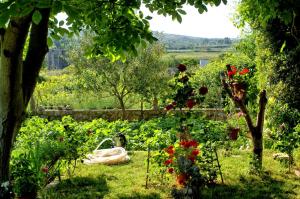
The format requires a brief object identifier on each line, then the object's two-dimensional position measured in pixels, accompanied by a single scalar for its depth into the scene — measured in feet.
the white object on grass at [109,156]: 31.27
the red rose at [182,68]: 21.93
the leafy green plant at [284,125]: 25.77
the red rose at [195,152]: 20.55
